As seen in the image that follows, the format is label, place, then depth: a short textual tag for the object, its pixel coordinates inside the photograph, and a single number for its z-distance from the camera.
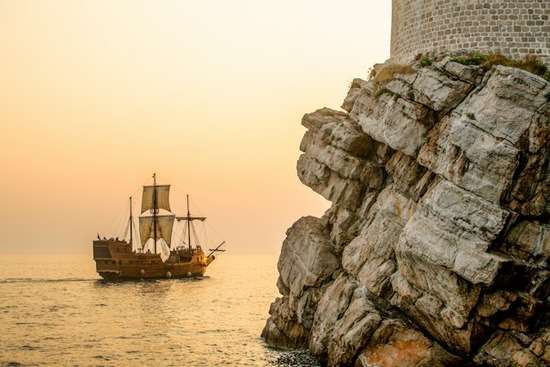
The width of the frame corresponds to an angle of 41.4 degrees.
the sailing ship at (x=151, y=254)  107.66
